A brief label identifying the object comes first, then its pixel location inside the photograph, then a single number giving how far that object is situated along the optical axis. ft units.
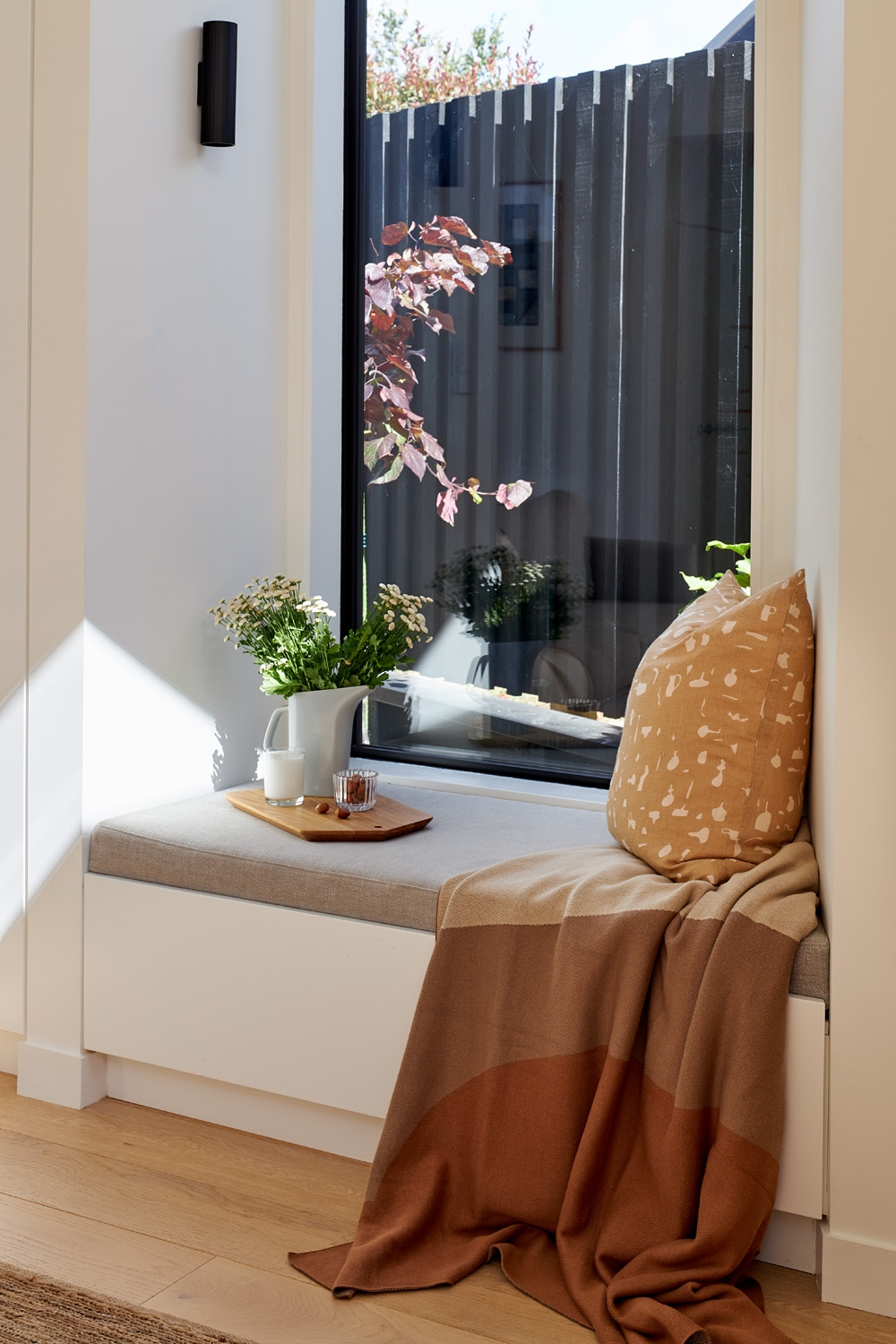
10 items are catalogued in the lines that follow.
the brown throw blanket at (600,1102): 5.11
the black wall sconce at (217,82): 7.73
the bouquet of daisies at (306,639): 8.02
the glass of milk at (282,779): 7.57
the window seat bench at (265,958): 6.28
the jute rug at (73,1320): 4.91
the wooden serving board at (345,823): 6.94
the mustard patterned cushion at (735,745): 5.93
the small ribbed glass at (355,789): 7.40
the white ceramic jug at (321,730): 7.95
